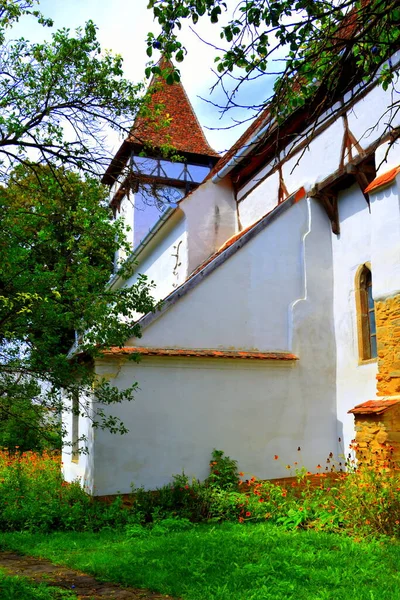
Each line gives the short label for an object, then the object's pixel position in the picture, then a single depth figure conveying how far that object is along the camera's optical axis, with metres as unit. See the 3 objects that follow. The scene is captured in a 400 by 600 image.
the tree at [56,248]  6.73
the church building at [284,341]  9.99
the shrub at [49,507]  8.57
